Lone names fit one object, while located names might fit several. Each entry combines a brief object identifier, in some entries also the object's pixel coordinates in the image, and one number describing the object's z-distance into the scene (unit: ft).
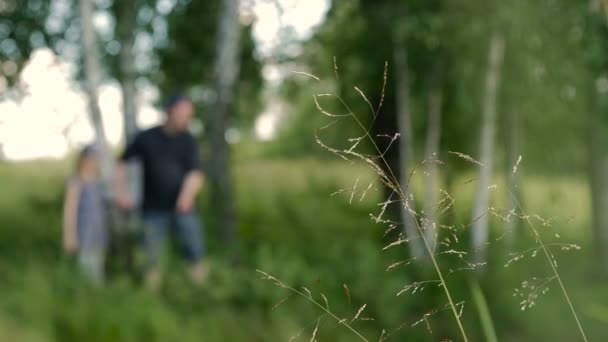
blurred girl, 31.27
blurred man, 27.27
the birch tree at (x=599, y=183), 42.14
